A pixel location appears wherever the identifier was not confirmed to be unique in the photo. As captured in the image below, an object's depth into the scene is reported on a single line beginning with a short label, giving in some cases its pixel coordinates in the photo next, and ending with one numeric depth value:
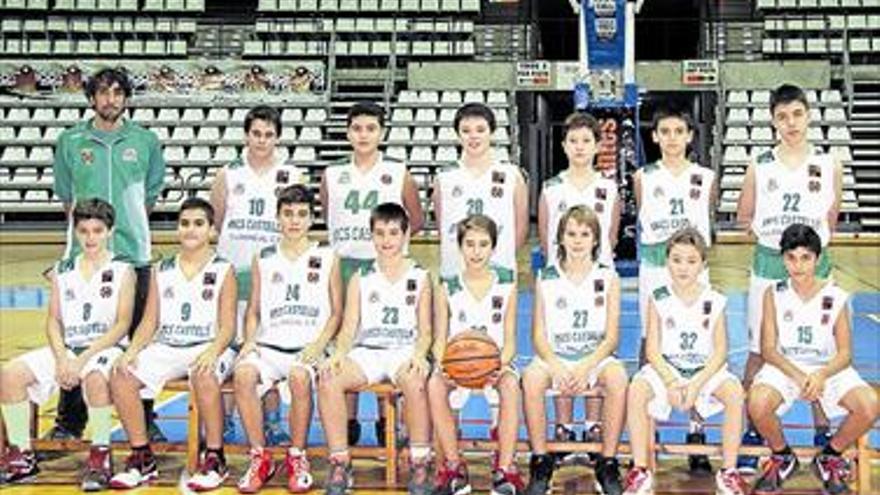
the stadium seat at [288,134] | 20.05
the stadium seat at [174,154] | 19.75
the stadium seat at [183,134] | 20.20
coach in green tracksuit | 5.97
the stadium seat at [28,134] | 20.23
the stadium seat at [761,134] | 19.83
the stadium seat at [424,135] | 19.84
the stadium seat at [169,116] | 20.56
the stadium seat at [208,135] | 20.11
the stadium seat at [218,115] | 20.54
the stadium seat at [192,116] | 20.56
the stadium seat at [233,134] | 20.08
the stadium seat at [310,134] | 20.05
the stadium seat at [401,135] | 19.86
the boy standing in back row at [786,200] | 5.52
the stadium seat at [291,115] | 20.47
